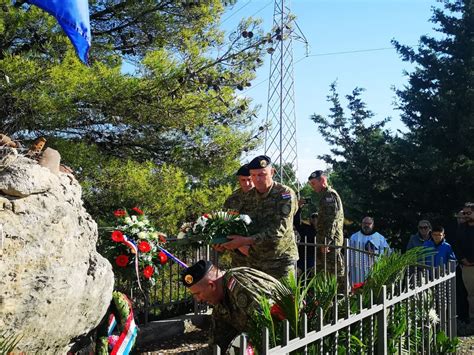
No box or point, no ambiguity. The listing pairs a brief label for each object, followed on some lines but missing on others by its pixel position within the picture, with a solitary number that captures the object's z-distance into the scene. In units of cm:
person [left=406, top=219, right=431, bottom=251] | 796
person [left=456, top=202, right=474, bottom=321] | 798
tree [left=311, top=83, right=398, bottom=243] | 1312
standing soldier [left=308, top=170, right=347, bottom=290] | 703
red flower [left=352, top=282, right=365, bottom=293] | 397
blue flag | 477
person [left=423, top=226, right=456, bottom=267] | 720
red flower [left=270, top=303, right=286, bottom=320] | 295
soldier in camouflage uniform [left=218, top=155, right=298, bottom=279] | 507
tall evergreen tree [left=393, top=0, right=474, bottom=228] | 1239
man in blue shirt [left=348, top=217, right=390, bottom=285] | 685
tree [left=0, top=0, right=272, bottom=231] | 685
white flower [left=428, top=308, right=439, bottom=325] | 445
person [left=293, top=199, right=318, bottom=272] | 863
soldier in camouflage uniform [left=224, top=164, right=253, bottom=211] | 573
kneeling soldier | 332
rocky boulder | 343
